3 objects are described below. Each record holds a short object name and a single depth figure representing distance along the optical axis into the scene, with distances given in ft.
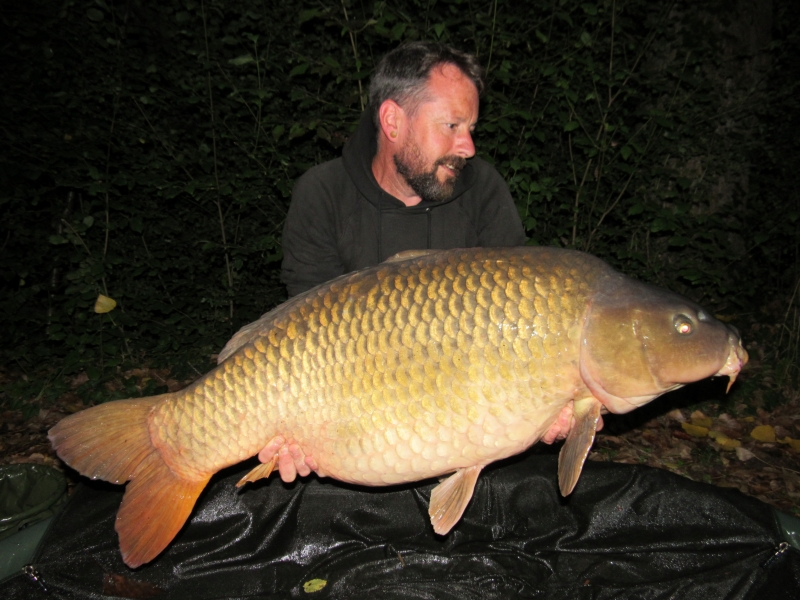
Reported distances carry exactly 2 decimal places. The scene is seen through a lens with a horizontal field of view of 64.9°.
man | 6.44
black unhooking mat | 5.53
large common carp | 4.17
